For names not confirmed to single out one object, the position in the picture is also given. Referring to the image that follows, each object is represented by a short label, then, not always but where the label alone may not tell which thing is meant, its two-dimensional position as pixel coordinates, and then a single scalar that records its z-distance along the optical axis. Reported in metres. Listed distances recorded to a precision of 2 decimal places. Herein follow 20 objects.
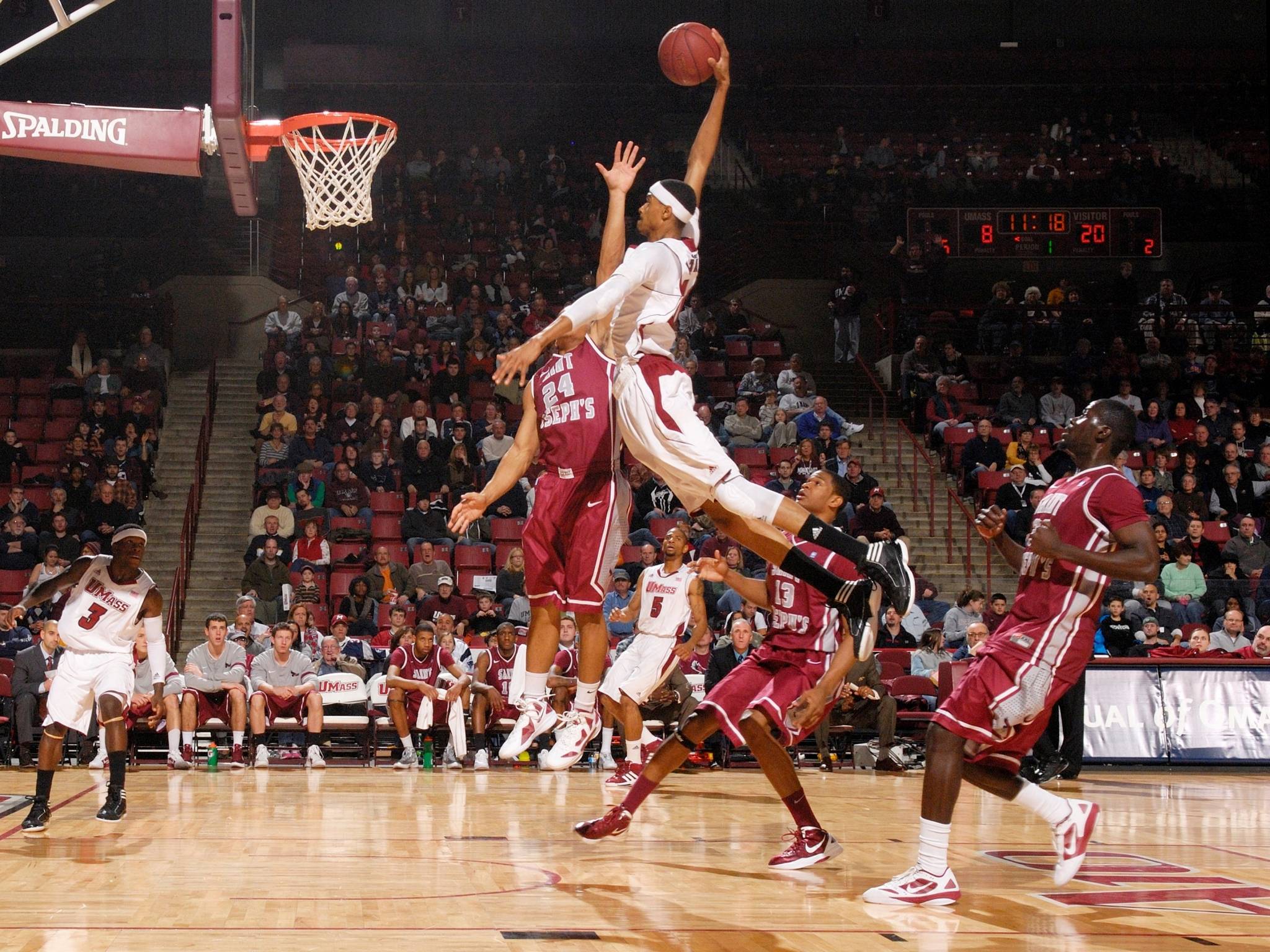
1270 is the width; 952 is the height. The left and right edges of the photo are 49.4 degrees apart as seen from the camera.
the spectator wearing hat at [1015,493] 15.77
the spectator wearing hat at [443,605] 13.84
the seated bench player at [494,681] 12.63
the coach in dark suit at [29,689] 12.12
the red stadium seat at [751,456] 16.50
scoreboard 21.36
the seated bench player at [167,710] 12.19
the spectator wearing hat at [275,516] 15.44
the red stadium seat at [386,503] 15.98
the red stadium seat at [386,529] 15.58
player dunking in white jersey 5.84
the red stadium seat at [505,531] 15.57
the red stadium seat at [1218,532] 16.02
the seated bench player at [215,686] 12.43
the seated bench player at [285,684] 12.60
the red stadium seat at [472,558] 15.09
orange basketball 6.76
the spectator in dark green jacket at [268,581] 14.27
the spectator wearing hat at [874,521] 15.12
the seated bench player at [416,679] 12.59
